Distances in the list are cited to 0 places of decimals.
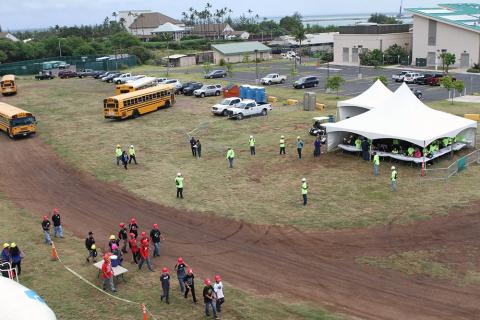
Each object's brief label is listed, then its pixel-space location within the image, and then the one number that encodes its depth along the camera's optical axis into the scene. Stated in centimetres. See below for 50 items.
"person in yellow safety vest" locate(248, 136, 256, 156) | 3488
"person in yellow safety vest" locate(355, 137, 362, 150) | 3312
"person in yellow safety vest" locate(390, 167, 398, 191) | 2686
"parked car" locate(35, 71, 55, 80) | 8256
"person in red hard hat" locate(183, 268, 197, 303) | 1699
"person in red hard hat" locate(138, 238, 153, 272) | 1928
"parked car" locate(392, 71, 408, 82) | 6688
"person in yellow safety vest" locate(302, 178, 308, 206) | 2575
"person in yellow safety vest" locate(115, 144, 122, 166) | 3366
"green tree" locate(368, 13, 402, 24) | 18055
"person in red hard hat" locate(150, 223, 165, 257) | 2048
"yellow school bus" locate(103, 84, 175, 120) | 4788
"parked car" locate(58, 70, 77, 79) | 8256
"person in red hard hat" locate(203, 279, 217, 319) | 1591
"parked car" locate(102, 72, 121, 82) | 7719
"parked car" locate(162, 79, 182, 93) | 6210
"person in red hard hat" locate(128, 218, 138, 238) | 2102
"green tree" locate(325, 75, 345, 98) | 5625
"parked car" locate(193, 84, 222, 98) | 5918
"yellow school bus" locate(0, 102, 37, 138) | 4288
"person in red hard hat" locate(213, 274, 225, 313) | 1622
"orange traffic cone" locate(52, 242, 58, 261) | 2048
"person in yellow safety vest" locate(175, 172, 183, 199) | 2728
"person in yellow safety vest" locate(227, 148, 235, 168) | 3244
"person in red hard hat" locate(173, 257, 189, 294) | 1741
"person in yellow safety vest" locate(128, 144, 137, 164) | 3384
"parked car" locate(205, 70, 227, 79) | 7650
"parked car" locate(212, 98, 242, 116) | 4800
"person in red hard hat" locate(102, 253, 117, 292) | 1766
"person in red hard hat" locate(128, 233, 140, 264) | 2003
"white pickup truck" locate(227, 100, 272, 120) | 4681
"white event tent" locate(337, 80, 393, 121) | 4022
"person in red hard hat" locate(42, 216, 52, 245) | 2198
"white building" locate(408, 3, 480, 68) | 7825
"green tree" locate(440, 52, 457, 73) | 7000
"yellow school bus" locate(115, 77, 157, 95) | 5788
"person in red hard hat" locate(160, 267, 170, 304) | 1678
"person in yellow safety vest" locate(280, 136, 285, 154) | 3494
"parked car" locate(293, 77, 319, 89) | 6488
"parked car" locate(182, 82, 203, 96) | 6103
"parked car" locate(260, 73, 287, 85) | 6931
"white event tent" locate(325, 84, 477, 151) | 3086
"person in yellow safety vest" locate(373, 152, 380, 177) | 2950
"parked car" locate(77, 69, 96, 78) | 8388
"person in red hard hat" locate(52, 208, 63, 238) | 2258
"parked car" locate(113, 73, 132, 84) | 7412
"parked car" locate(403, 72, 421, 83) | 6538
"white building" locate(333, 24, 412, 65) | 9125
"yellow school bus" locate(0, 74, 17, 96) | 6600
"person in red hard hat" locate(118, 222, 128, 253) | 2102
